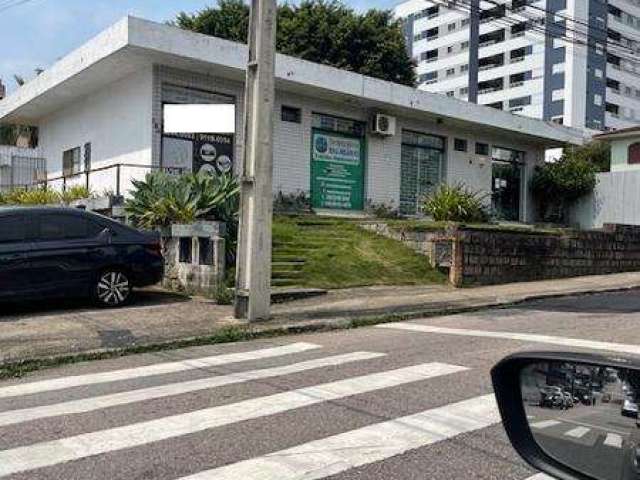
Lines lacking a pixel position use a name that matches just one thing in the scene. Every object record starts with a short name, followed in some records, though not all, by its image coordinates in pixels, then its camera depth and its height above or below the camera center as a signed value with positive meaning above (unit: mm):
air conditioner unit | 22953 +3194
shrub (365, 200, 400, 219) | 23281 +539
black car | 11352 -587
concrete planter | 12969 -611
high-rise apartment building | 72375 +17685
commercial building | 18594 +3134
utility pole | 10836 +673
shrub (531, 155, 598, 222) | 29016 +1855
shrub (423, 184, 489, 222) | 19875 +618
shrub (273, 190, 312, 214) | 20773 +631
